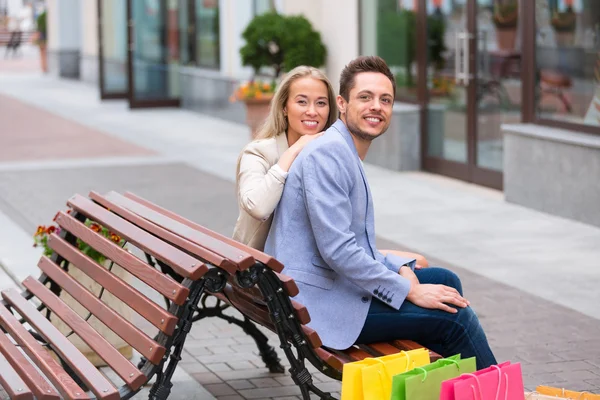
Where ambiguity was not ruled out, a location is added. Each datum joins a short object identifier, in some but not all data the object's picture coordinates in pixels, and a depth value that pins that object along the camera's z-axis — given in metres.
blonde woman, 8.12
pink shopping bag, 6.10
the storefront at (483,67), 16.32
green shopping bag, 6.29
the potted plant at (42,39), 51.31
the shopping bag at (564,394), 6.73
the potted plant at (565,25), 16.32
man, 7.18
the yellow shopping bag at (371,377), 6.46
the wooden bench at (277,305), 6.85
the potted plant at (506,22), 17.87
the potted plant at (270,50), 23.21
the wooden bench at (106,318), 6.67
